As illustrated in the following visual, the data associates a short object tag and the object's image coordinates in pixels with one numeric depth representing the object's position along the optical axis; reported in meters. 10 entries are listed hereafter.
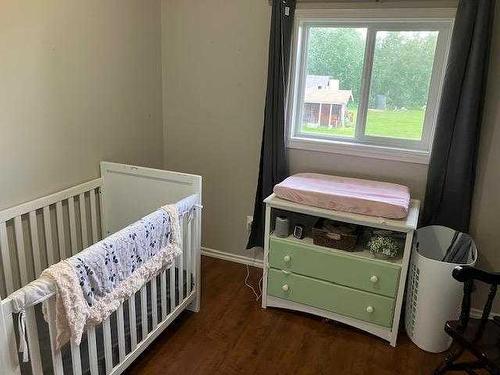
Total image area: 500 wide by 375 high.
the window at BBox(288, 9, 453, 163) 2.27
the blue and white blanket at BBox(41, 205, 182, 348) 1.34
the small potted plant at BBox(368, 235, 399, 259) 2.08
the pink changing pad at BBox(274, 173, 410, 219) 2.01
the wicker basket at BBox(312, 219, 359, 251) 2.16
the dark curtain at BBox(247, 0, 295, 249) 2.35
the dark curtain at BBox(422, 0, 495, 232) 1.98
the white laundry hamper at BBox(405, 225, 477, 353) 2.00
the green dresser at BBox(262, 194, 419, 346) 2.08
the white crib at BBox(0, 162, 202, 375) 1.59
